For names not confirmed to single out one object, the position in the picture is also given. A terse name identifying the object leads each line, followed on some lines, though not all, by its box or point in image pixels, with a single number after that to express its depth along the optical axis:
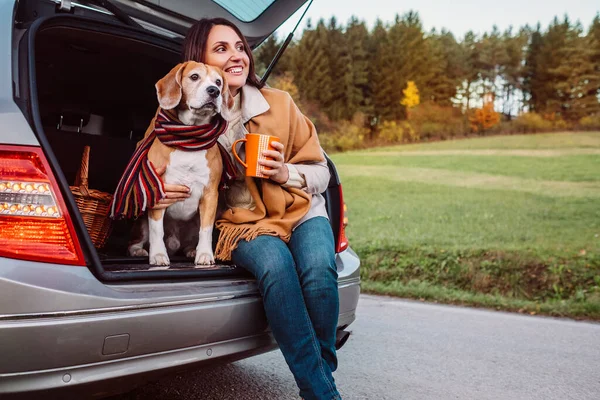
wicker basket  2.64
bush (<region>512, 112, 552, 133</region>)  24.45
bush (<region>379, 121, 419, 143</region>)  27.00
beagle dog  2.57
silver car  1.59
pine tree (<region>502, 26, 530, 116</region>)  32.62
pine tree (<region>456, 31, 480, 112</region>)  33.41
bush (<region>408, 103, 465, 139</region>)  27.16
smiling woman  2.19
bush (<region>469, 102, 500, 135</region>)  27.14
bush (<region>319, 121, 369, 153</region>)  25.64
